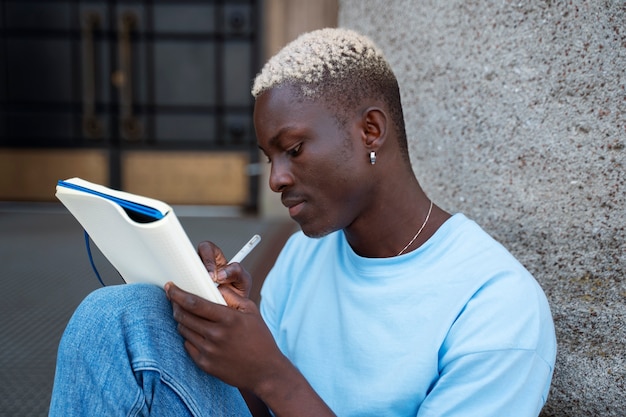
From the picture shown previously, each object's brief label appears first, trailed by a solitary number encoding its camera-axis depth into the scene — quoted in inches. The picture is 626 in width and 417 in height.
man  38.3
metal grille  186.2
